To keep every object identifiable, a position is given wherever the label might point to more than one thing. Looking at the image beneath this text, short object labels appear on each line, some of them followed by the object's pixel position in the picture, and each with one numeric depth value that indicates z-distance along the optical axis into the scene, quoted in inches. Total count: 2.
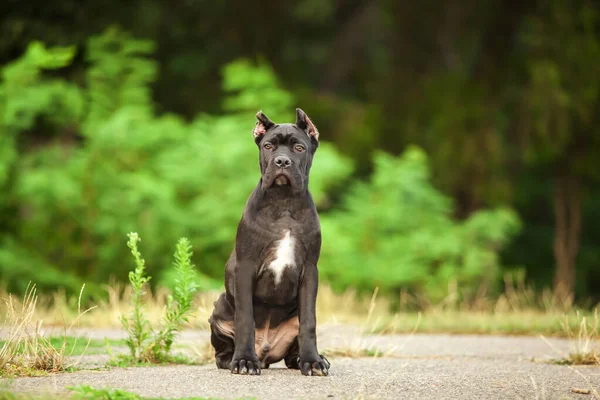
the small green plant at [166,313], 494.5
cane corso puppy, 446.3
